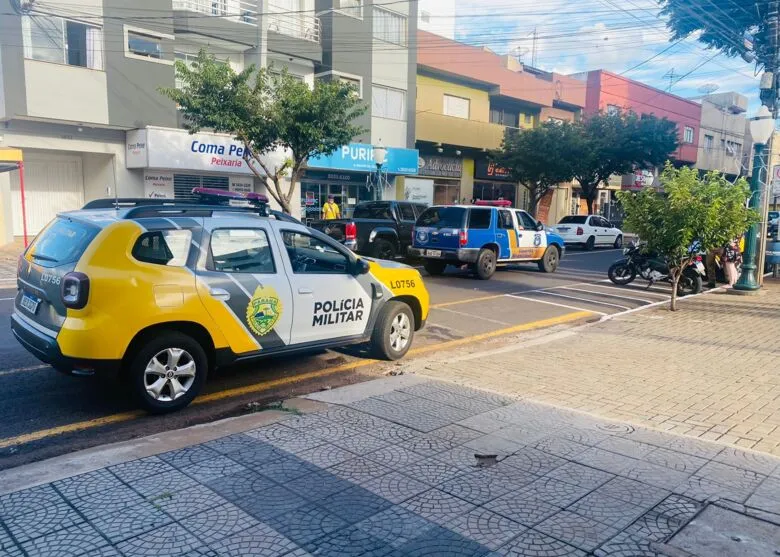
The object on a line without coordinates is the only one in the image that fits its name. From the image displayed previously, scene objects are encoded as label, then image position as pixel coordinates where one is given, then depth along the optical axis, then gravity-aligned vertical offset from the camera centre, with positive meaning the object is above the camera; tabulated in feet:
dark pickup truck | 49.37 -2.38
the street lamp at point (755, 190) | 42.50 +1.26
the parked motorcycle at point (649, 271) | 44.88 -4.88
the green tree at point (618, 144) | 100.75 +10.12
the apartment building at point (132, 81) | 57.36 +10.69
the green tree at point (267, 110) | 53.36 +7.63
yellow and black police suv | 15.94 -2.74
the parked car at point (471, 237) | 48.80 -2.87
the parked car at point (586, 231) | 87.71 -3.77
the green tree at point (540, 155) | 96.22 +7.54
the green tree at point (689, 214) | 34.76 -0.41
